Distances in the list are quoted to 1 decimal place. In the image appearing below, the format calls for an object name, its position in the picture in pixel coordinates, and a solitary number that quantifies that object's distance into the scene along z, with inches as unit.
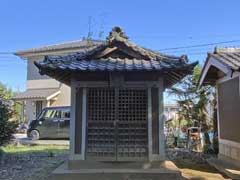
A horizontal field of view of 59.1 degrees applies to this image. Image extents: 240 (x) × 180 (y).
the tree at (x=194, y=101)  394.5
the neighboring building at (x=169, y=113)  616.0
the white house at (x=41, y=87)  621.7
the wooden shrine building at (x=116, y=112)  194.3
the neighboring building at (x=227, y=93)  216.7
